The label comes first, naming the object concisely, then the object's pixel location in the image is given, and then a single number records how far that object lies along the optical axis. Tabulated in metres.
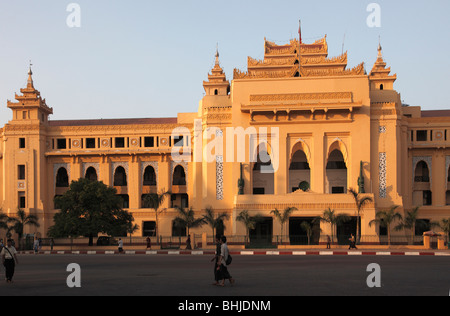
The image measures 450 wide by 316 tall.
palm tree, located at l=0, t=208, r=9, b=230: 51.28
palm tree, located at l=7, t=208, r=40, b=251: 51.72
